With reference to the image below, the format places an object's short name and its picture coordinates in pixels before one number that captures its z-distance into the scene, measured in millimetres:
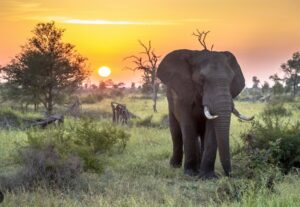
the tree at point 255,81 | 105438
